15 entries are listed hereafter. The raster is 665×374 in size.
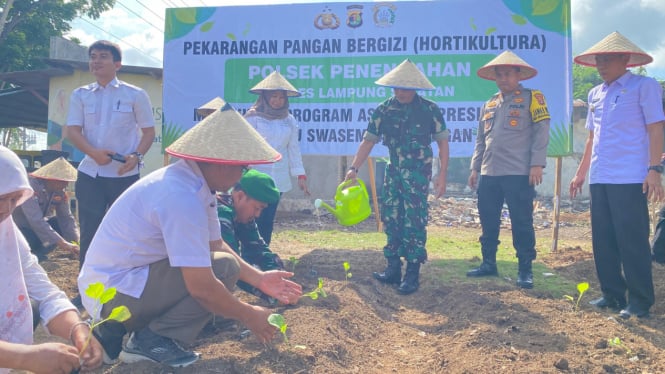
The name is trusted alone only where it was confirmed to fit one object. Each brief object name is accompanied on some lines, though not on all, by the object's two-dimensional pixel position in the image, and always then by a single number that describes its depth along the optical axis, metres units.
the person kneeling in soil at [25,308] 1.73
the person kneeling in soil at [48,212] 5.43
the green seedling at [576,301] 3.82
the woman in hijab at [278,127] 5.38
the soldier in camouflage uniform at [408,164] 4.84
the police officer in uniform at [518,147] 4.84
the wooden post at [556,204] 6.87
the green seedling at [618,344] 3.13
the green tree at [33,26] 17.36
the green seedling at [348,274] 4.36
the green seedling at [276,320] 2.56
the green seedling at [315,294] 3.51
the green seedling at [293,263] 4.62
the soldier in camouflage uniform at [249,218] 3.34
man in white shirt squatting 2.35
